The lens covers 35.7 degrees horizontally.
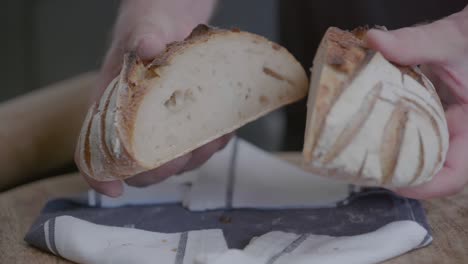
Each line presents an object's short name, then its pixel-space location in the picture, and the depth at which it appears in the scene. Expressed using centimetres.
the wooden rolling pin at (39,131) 183
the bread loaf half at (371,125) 112
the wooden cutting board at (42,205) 133
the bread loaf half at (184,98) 131
